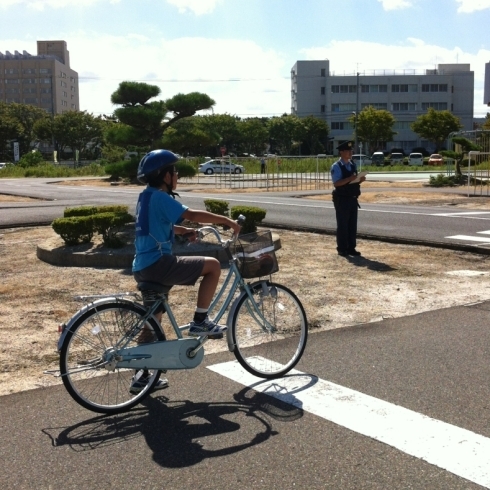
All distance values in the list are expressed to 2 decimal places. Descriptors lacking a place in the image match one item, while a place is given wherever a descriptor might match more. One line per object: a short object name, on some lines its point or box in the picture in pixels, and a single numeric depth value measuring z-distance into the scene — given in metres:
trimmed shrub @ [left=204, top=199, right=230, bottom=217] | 14.23
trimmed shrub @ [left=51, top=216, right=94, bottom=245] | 11.52
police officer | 11.43
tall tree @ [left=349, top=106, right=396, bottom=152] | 91.19
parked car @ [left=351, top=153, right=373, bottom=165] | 72.02
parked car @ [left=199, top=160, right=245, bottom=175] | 40.28
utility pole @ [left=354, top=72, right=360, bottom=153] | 90.00
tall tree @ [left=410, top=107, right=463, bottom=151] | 87.25
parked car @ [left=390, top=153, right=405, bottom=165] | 74.03
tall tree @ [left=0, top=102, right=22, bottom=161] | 90.31
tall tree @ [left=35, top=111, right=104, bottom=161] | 90.69
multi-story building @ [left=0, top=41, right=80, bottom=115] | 157.62
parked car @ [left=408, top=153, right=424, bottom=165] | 70.16
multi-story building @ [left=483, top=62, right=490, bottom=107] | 58.39
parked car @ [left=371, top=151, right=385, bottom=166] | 73.72
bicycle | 4.82
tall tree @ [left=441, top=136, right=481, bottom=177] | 30.91
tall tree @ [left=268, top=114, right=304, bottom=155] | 106.14
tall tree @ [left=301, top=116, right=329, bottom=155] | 107.00
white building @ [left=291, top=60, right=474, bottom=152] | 114.75
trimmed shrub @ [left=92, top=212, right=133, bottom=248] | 11.48
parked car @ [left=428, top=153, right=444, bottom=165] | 66.44
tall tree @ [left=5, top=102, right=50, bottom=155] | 96.63
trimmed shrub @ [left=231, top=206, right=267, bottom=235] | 13.05
